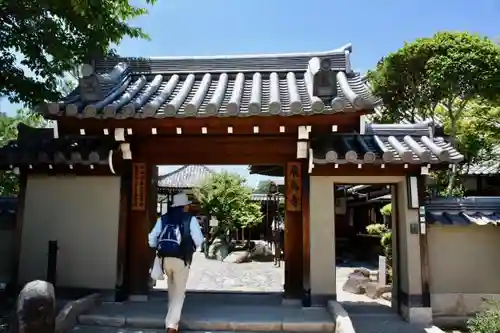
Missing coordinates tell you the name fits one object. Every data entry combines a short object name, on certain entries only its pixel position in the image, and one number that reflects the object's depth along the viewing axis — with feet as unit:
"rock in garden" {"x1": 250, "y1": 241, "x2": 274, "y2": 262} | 64.95
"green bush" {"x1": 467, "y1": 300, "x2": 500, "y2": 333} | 17.79
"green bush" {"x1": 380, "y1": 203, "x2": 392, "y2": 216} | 40.86
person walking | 19.98
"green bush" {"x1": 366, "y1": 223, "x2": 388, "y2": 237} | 51.19
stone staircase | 21.33
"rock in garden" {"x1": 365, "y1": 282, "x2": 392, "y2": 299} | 36.35
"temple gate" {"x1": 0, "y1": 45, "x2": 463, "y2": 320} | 23.11
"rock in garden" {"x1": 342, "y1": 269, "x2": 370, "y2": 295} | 38.68
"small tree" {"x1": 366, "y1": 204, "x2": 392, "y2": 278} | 38.66
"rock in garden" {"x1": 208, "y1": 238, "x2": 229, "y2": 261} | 66.90
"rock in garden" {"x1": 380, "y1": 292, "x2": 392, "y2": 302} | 35.64
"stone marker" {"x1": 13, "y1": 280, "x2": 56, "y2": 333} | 13.25
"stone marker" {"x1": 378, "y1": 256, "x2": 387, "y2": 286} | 38.33
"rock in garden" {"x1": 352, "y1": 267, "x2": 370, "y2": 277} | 41.14
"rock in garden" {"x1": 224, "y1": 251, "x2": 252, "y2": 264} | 62.49
